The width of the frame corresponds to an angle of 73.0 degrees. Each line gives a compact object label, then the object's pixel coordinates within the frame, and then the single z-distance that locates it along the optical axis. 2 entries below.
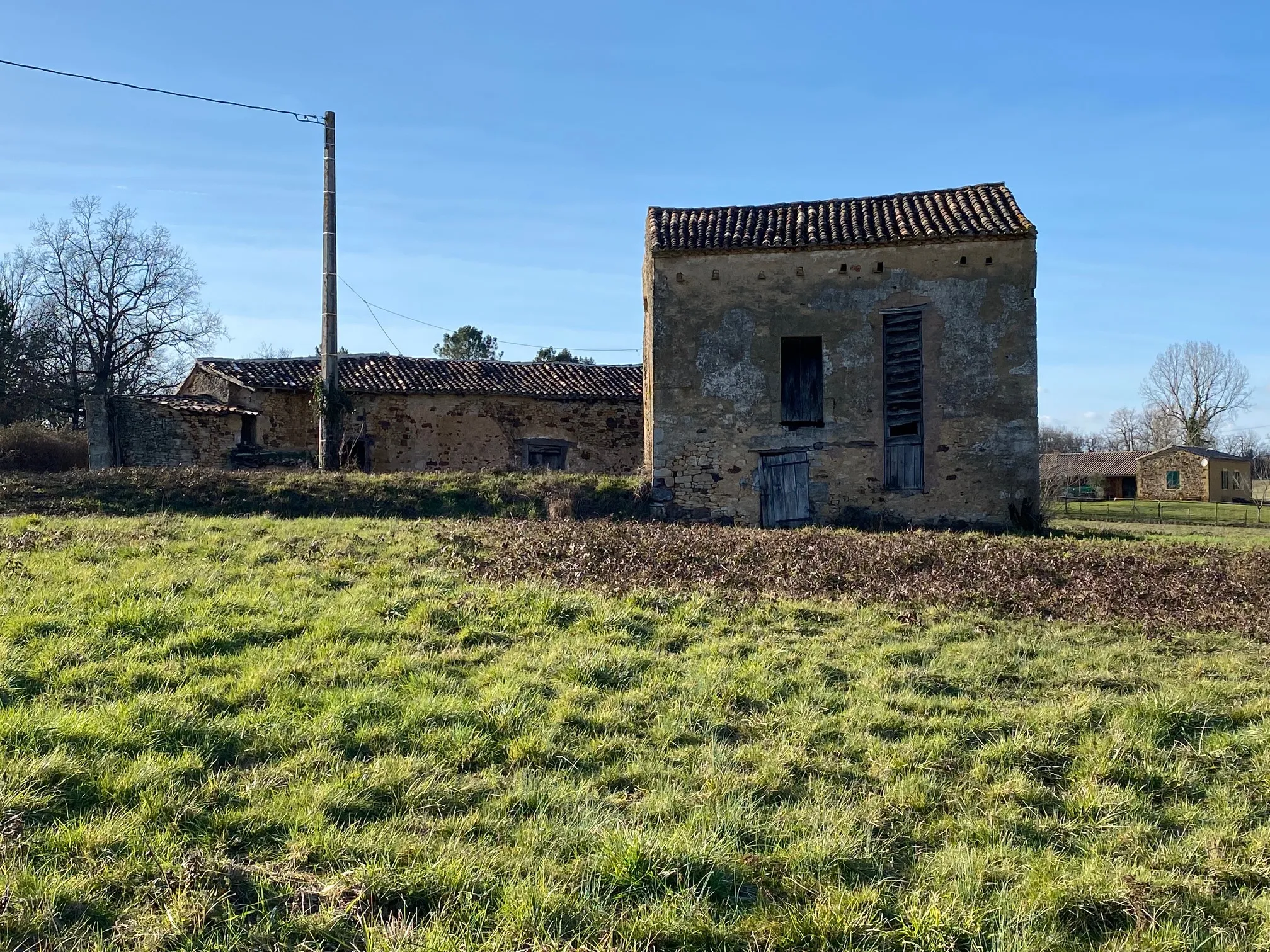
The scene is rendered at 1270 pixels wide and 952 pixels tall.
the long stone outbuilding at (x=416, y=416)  20.89
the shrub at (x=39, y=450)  22.33
